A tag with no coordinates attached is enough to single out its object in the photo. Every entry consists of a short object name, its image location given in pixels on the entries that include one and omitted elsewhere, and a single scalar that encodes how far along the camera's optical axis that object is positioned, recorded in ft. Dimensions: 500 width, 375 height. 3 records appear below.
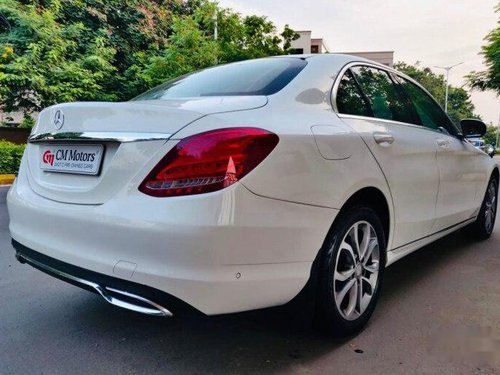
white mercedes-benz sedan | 5.83
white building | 126.72
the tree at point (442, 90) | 214.48
